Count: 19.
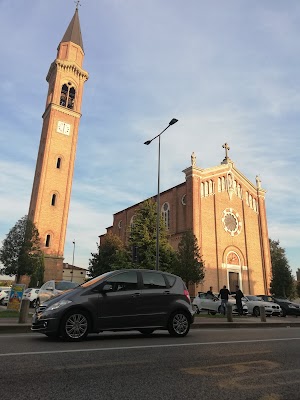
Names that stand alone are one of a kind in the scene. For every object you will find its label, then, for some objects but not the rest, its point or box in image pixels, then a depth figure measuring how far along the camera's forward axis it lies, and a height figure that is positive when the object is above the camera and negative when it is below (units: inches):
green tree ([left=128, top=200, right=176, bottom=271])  1170.0 +220.2
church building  1485.0 +389.3
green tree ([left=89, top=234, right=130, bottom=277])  1588.2 +224.3
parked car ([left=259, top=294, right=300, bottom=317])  945.5 +2.1
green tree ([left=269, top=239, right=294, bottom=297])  1560.0 +127.1
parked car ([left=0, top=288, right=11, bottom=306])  991.6 +13.1
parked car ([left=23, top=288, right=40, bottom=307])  877.5 +18.8
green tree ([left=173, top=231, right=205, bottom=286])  1156.0 +147.8
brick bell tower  1609.3 +775.2
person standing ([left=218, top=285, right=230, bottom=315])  731.4 +24.6
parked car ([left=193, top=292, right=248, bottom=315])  831.9 +5.4
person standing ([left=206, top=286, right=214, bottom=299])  868.8 +28.3
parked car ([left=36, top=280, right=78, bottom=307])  538.1 +22.0
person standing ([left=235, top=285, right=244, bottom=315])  759.7 +13.3
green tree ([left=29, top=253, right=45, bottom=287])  1412.4 +107.7
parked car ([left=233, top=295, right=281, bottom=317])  854.3 +2.3
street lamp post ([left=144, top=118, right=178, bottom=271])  743.0 +387.4
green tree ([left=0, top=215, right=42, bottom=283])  1296.8 +191.4
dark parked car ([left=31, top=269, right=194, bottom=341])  273.3 -2.8
